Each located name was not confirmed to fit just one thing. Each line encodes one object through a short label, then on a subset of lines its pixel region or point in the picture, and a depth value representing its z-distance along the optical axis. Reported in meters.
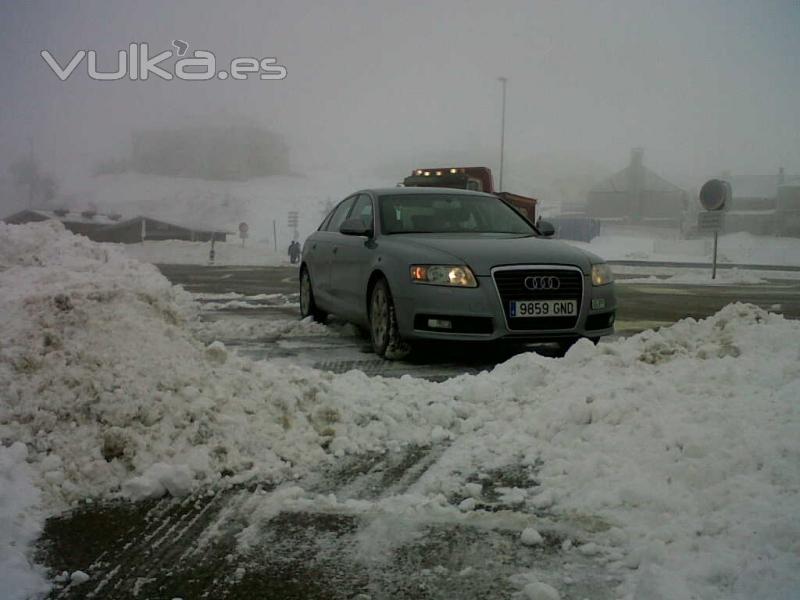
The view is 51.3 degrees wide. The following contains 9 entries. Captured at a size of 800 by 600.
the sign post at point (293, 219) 54.09
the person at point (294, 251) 37.59
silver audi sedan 6.49
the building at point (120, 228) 74.75
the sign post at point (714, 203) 21.09
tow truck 20.11
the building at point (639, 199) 83.62
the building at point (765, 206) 73.81
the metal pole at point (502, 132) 60.10
